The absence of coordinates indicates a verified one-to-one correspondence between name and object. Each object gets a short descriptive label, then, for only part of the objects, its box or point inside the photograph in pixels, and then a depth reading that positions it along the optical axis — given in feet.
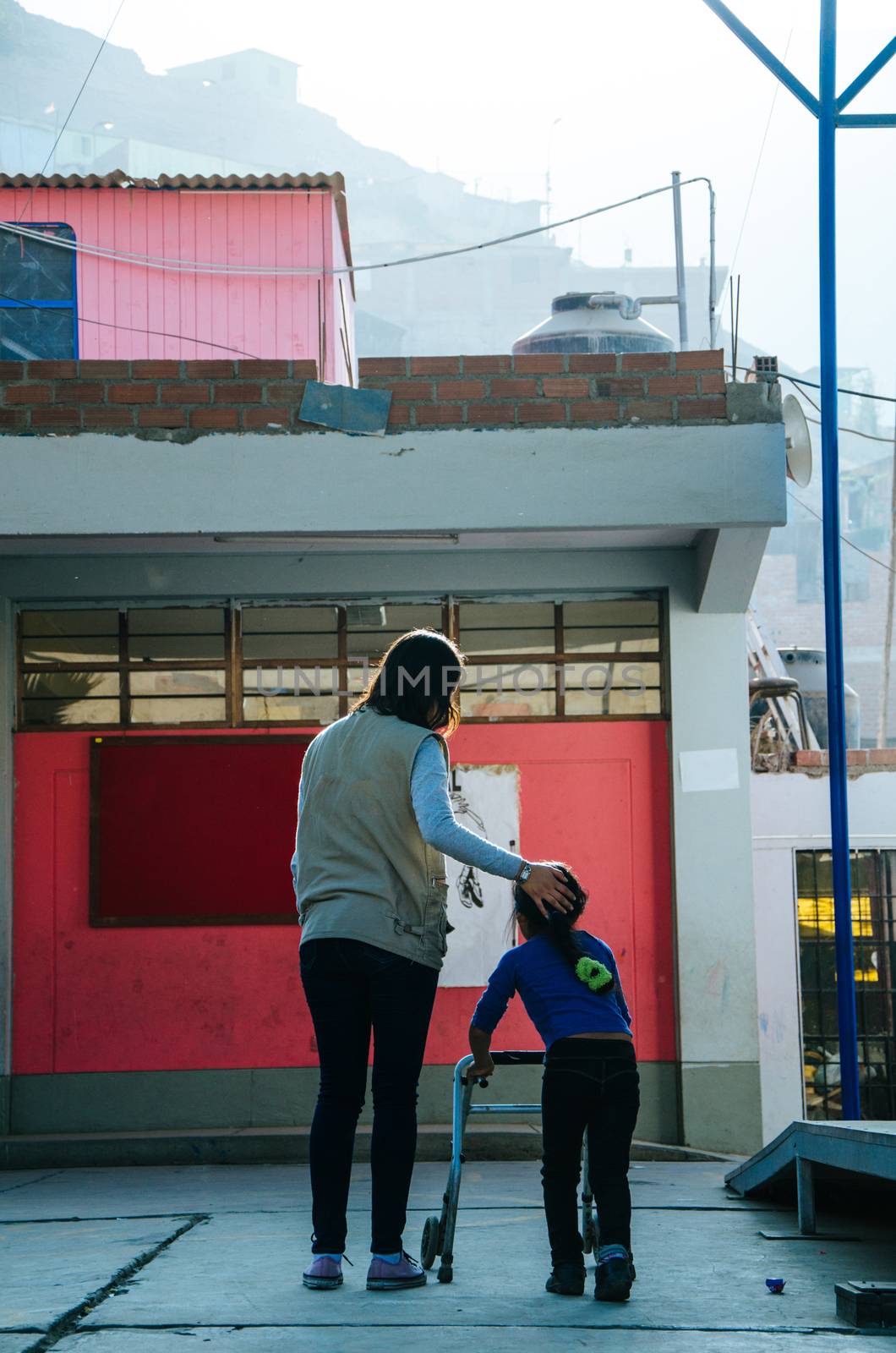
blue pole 22.56
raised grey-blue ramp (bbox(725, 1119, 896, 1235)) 13.97
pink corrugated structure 44.80
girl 13.09
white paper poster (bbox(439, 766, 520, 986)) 27.99
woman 12.80
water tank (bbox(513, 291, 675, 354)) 56.49
